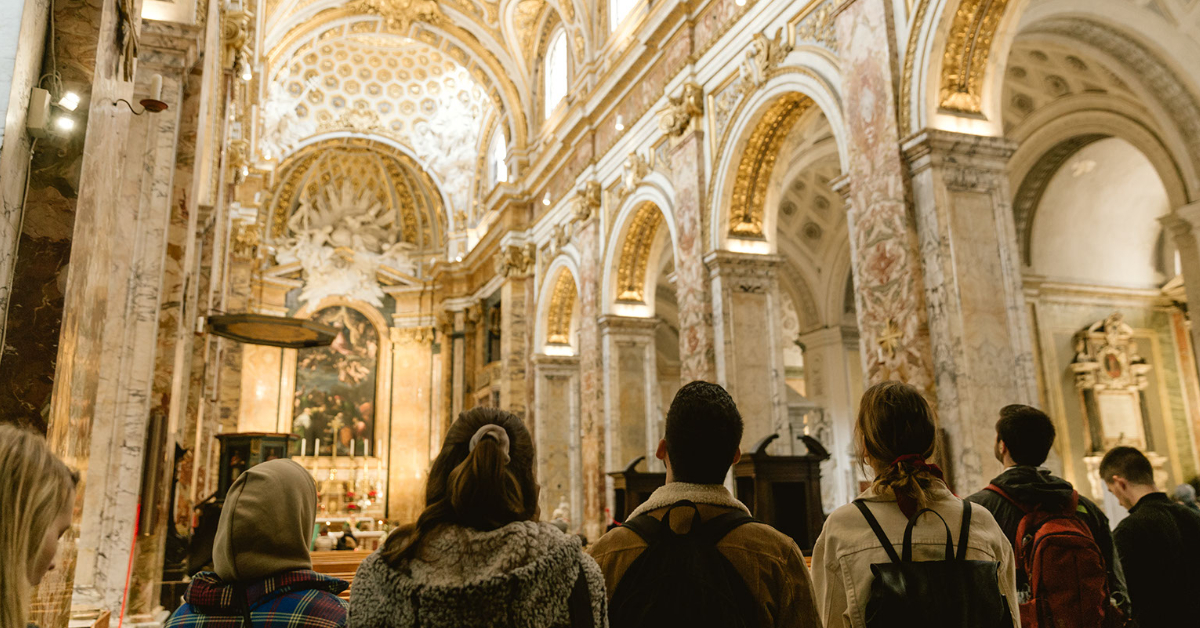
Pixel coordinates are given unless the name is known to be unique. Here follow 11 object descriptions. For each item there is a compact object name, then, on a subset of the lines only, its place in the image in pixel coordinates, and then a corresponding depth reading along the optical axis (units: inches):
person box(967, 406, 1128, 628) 102.8
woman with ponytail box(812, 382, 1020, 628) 81.5
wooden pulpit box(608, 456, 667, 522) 431.2
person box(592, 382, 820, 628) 72.0
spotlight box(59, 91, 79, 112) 109.7
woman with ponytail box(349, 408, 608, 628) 67.1
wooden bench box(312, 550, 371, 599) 309.2
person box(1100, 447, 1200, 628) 129.9
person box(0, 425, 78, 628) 57.9
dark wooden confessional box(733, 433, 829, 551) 331.0
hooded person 77.2
